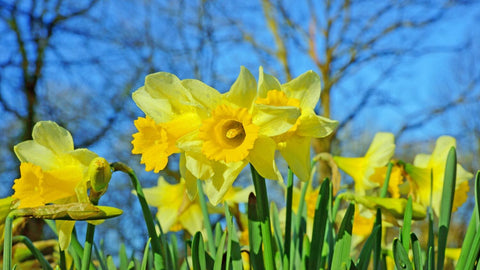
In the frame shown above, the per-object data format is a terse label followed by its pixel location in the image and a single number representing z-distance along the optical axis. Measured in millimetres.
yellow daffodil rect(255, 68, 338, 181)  891
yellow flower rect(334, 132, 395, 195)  1076
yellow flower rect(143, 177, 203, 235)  1080
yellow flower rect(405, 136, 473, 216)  1063
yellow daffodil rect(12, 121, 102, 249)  909
